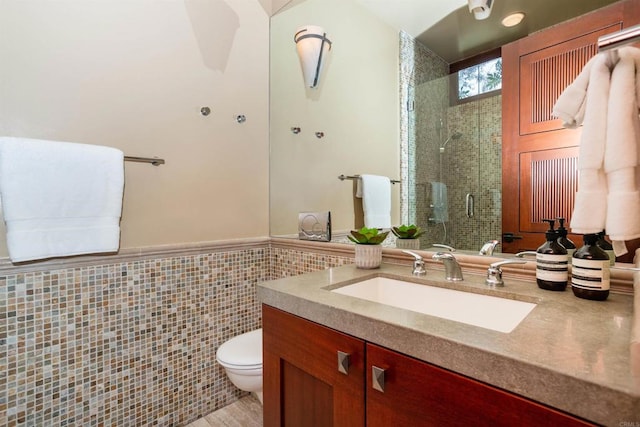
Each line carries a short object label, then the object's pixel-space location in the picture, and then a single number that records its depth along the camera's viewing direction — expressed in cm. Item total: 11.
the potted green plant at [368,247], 132
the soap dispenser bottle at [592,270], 83
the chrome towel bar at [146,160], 144
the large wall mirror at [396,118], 125
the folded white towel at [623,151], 72
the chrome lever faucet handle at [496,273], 102
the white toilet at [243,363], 141
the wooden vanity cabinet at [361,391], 57
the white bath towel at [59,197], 114
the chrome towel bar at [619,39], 55
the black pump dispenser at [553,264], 92
